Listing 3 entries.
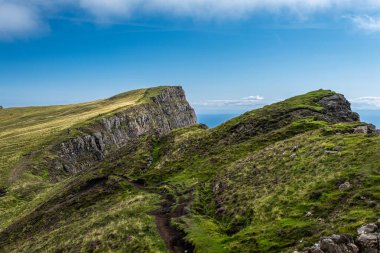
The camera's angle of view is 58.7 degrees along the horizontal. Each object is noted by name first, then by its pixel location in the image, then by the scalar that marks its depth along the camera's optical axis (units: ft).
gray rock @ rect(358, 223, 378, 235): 89.40
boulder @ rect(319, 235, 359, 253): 86.43
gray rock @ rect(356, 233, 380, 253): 84.12
